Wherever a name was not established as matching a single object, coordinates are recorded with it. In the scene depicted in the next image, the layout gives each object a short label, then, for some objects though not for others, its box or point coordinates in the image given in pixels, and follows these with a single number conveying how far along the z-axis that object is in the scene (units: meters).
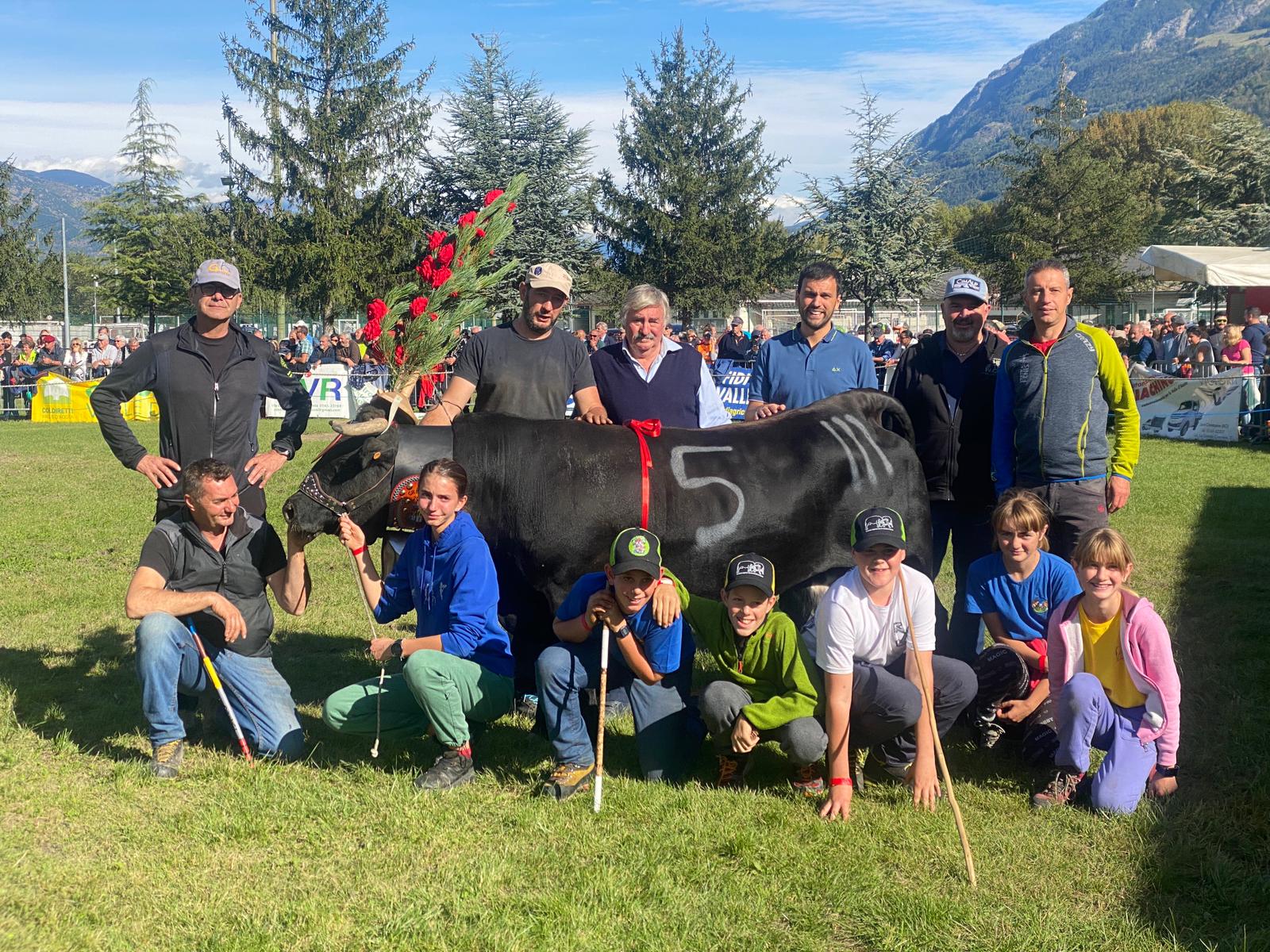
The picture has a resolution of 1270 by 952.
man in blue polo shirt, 5.62
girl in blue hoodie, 4.21
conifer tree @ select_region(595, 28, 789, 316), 36.94
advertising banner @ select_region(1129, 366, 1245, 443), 15.29
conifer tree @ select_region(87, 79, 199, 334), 35.88
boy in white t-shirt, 4.04
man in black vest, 4.39
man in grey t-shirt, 5.33
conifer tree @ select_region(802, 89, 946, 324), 30.03
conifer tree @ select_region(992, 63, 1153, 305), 36.53
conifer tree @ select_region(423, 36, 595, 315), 31.95
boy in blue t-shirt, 4.12
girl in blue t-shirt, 4.46
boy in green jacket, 4.07
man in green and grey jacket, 4.90
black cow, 4.86
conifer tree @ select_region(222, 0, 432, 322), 33.44
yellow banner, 21.30
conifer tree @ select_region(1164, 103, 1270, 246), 35.59
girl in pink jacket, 3.98
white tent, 18.12
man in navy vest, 5.53
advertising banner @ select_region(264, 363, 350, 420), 20.27
